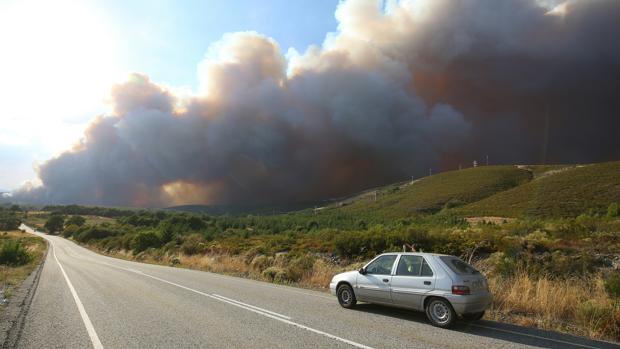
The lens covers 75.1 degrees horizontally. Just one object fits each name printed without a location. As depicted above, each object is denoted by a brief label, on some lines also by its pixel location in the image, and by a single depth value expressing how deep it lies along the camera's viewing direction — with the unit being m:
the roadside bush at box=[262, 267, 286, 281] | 17.28
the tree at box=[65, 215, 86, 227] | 139.23
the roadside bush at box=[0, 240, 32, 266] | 30.05
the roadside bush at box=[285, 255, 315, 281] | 17.06
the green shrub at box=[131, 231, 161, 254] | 50.50
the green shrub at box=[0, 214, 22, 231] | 124.05
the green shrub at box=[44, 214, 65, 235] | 139.25
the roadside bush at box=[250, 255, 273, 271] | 22.21
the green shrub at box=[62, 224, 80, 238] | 116.71
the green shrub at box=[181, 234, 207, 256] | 37.66
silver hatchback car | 8.22
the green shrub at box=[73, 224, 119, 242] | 89.88
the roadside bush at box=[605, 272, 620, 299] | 10.29
